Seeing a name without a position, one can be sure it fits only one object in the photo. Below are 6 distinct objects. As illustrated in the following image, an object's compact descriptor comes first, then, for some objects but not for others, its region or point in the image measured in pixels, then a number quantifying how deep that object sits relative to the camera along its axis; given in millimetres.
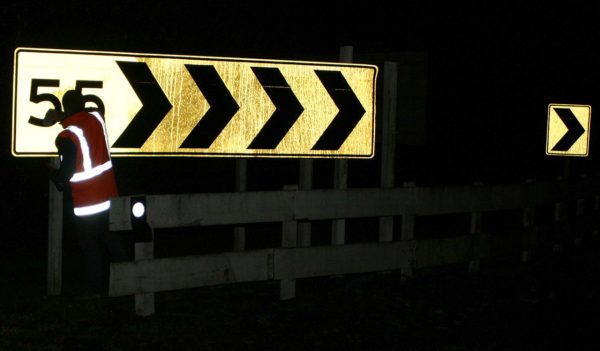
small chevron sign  12469
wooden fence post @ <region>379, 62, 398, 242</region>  10609
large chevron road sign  8688
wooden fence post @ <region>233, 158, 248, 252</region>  10859
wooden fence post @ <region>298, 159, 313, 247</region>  10219
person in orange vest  8508
